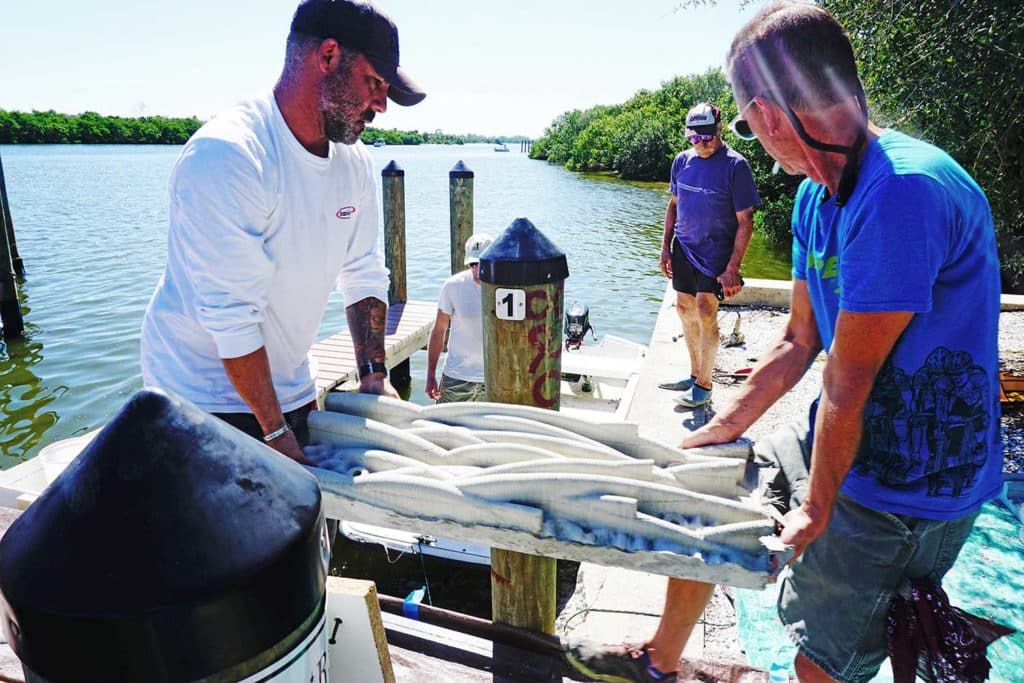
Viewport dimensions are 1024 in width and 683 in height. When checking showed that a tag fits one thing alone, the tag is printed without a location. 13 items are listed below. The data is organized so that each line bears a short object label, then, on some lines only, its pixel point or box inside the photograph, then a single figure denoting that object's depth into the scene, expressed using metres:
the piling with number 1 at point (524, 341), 2.40
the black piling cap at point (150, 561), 0.93
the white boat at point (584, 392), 5.24
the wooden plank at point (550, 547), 1.81
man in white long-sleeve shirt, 2.14
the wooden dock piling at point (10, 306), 12.35
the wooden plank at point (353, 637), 1.73
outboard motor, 8.59
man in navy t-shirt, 5.56
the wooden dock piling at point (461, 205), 9.96
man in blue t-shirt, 1.77
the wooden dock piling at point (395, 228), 10.87
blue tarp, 3.32
